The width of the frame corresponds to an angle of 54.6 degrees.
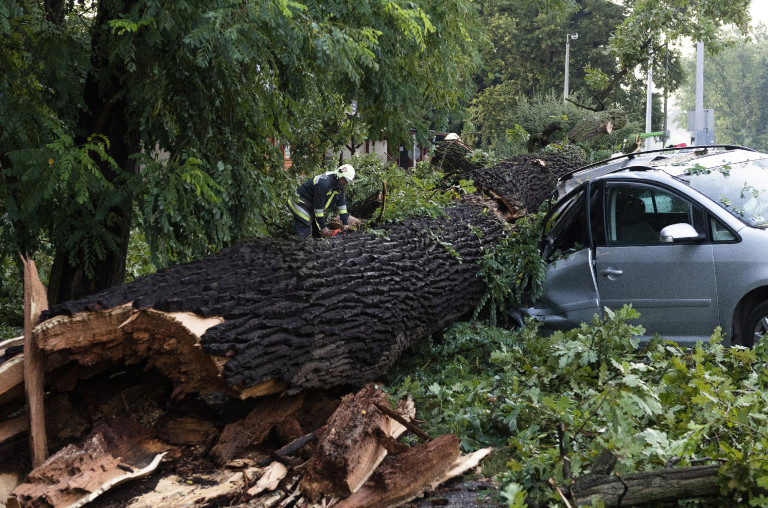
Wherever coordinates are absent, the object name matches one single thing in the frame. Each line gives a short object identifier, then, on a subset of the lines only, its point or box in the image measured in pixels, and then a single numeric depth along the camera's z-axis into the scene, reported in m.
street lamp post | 38.72
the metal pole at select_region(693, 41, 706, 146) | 22.98
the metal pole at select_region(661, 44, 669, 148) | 14.65
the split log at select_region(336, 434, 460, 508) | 3.81
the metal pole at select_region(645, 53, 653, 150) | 37.37
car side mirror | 5.87
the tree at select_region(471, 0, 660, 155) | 40.94
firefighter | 9.86
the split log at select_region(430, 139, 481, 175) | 11.87
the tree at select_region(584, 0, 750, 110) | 13.49
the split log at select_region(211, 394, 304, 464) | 4.57
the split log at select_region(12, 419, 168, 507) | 3.88
